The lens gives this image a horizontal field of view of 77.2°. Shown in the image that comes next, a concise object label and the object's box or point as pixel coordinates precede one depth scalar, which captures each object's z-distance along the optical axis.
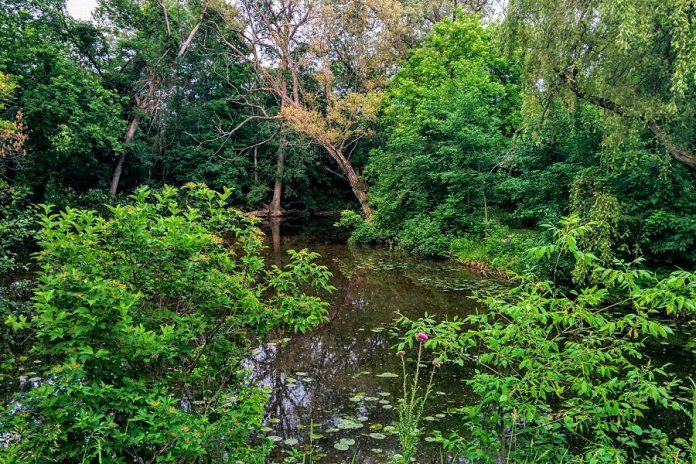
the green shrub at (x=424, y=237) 14.96
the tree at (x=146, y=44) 20.41
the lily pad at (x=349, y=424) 4.41
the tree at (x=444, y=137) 14.81
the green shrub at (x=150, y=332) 2.30
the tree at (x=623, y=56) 7.18
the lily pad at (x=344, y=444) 4.03
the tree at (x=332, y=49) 19.05
